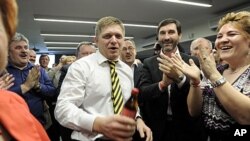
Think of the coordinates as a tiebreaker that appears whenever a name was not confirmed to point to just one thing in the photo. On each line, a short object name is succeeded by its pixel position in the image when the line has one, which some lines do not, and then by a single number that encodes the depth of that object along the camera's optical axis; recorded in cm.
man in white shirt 79
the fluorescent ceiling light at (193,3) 436
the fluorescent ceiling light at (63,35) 722
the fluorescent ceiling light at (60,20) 534
